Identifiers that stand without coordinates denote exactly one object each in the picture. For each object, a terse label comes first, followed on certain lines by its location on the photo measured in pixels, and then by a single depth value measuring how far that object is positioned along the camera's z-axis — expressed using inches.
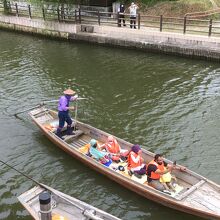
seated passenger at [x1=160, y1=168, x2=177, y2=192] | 498.9
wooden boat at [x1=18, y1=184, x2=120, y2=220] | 431.3
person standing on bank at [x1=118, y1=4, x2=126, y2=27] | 1184.4
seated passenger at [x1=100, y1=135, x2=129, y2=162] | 573.3
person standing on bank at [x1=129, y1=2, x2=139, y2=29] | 1165.7
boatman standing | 625.3
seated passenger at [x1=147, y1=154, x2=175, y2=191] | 496.4
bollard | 365.5
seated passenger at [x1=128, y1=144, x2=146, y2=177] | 535.2
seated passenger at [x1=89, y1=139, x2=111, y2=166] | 565.3
